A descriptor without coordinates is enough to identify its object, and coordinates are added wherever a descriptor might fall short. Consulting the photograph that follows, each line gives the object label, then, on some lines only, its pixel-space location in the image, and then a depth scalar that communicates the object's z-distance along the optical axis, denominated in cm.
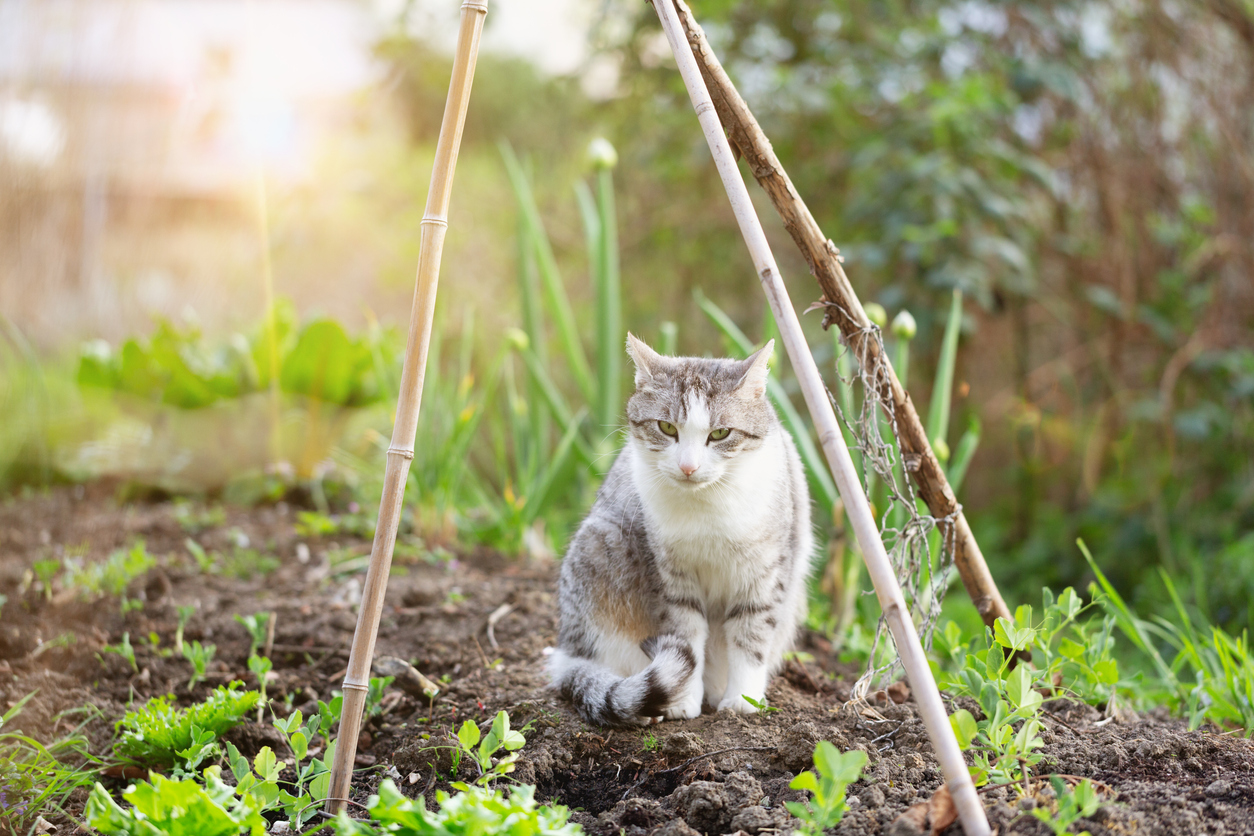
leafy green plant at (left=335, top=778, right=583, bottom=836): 121
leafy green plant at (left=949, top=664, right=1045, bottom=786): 131
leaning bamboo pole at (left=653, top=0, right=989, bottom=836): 125
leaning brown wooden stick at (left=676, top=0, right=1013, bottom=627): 139
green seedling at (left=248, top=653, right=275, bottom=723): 148
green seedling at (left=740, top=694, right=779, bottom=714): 144
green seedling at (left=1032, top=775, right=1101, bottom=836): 124
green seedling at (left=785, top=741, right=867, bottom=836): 123
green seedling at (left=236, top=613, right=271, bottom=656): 159
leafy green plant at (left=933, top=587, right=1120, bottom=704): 137
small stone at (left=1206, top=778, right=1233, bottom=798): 132
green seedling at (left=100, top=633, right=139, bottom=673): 155
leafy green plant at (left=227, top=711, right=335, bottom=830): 131
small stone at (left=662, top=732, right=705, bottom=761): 141
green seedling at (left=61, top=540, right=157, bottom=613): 169
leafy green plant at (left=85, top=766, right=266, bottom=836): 124
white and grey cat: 147
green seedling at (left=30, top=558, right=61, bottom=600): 168
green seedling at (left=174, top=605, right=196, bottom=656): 159
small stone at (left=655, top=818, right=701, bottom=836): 130
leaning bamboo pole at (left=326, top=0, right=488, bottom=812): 133
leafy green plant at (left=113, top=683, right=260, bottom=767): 140
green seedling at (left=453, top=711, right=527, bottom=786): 131
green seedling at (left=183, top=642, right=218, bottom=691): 153
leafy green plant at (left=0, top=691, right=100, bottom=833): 136
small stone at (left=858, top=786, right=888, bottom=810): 132
